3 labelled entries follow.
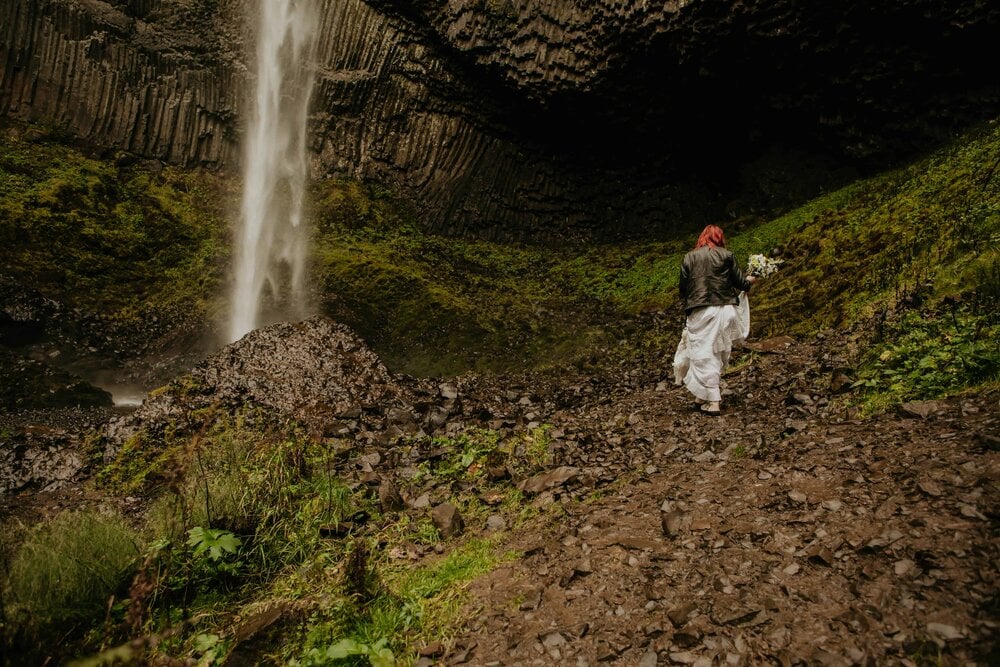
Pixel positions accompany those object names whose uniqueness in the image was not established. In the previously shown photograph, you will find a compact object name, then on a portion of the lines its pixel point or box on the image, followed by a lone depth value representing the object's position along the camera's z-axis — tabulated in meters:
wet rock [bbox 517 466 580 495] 4.16
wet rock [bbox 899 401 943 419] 3.21
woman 5.23
